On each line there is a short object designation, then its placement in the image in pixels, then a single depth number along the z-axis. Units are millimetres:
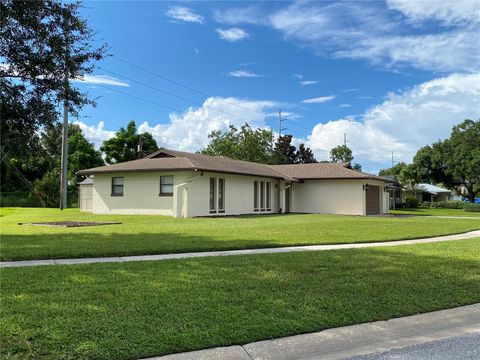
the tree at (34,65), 11141
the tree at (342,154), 75250
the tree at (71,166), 37297
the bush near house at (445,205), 50081
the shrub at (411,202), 50634
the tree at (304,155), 60512
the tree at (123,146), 46531
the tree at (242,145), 53656
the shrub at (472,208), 41281
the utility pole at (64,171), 27322
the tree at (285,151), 58375
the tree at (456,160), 53531
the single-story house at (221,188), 24391
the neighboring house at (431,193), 61606
